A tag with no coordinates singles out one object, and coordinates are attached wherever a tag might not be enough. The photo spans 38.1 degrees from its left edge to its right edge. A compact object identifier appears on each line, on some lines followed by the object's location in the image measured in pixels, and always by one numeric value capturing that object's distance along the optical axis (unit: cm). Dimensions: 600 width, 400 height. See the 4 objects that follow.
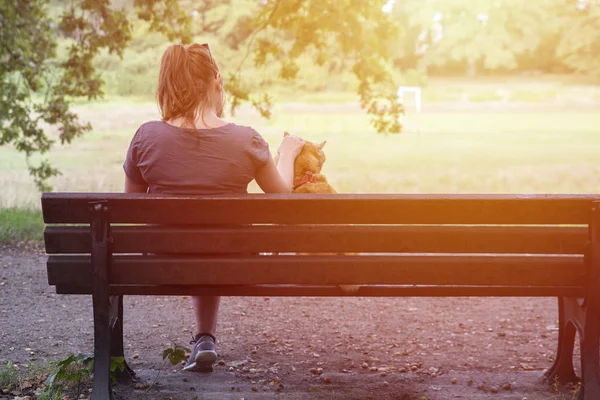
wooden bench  346
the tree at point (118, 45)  923
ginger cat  409
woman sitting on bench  381
